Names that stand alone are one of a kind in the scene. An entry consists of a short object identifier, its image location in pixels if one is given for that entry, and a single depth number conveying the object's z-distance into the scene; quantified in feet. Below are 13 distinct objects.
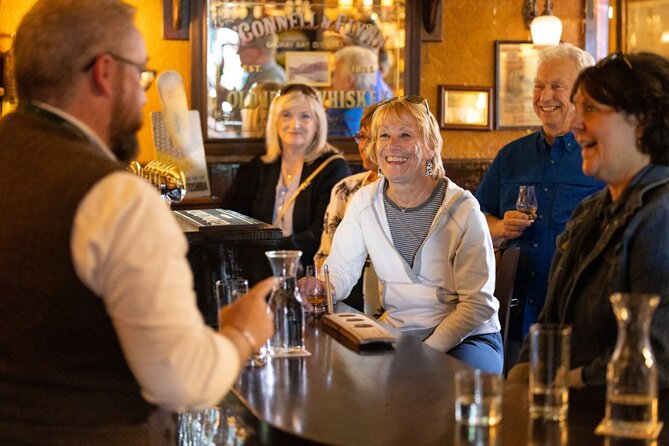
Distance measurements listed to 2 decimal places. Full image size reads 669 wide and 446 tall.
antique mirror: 20.11
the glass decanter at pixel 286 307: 8.55
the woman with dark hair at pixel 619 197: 7.67
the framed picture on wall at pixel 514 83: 21.83
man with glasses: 5.52
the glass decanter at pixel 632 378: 6.49
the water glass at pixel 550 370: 6.89
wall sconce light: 20.36
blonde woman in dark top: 17.57
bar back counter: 11.33
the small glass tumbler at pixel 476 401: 6.73
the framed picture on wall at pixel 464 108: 21.50
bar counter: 6.61
